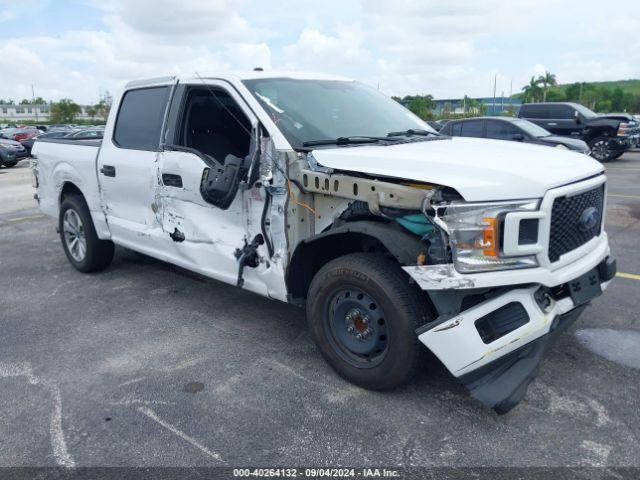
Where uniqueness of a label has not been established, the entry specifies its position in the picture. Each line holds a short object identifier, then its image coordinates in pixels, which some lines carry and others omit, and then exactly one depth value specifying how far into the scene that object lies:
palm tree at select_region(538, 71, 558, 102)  90.97
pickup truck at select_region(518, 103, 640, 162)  16.83
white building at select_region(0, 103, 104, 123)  114.00
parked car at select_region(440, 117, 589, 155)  12.51
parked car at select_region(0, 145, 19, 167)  19.88
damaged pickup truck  2.78
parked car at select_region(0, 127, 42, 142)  27.55
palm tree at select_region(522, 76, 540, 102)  95.25
